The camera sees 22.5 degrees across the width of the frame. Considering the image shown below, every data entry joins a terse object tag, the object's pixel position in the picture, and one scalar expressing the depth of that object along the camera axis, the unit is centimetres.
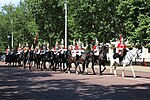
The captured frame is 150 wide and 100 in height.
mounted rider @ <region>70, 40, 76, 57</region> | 2860
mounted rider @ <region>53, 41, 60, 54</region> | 3240
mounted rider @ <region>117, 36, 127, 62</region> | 2433
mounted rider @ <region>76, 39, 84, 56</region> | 2838
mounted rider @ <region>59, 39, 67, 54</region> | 3114
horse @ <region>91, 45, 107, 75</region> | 2586
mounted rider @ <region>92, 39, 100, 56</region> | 2695
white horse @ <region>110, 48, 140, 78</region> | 2391
